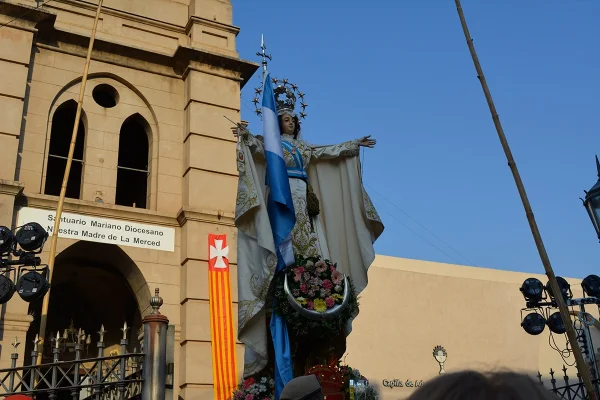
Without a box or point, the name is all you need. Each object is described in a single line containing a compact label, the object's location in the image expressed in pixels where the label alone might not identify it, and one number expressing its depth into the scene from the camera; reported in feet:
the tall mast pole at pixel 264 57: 29.76
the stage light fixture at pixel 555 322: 36.94
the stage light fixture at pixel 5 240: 31.60
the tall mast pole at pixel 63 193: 36.11
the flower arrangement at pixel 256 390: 24.71
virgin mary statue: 26.08
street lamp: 29.03
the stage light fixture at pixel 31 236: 32.37
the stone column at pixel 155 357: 23.65
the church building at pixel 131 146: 42.42
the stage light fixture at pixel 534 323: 38.24
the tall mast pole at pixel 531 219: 16.42
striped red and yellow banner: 41.29
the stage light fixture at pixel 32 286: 31.22
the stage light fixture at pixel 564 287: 35.45
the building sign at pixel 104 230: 41.52
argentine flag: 25.13
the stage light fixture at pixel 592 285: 35.76
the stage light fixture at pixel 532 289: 36.68
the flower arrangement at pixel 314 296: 25.14
